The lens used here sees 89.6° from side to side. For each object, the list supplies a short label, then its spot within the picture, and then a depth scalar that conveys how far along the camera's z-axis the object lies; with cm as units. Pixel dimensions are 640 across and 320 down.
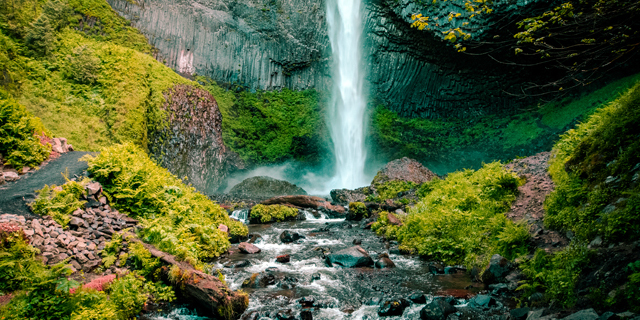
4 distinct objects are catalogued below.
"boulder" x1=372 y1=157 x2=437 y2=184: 1860
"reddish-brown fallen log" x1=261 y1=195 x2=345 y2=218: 1532
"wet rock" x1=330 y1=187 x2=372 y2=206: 1709
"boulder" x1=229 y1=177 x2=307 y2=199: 2095
